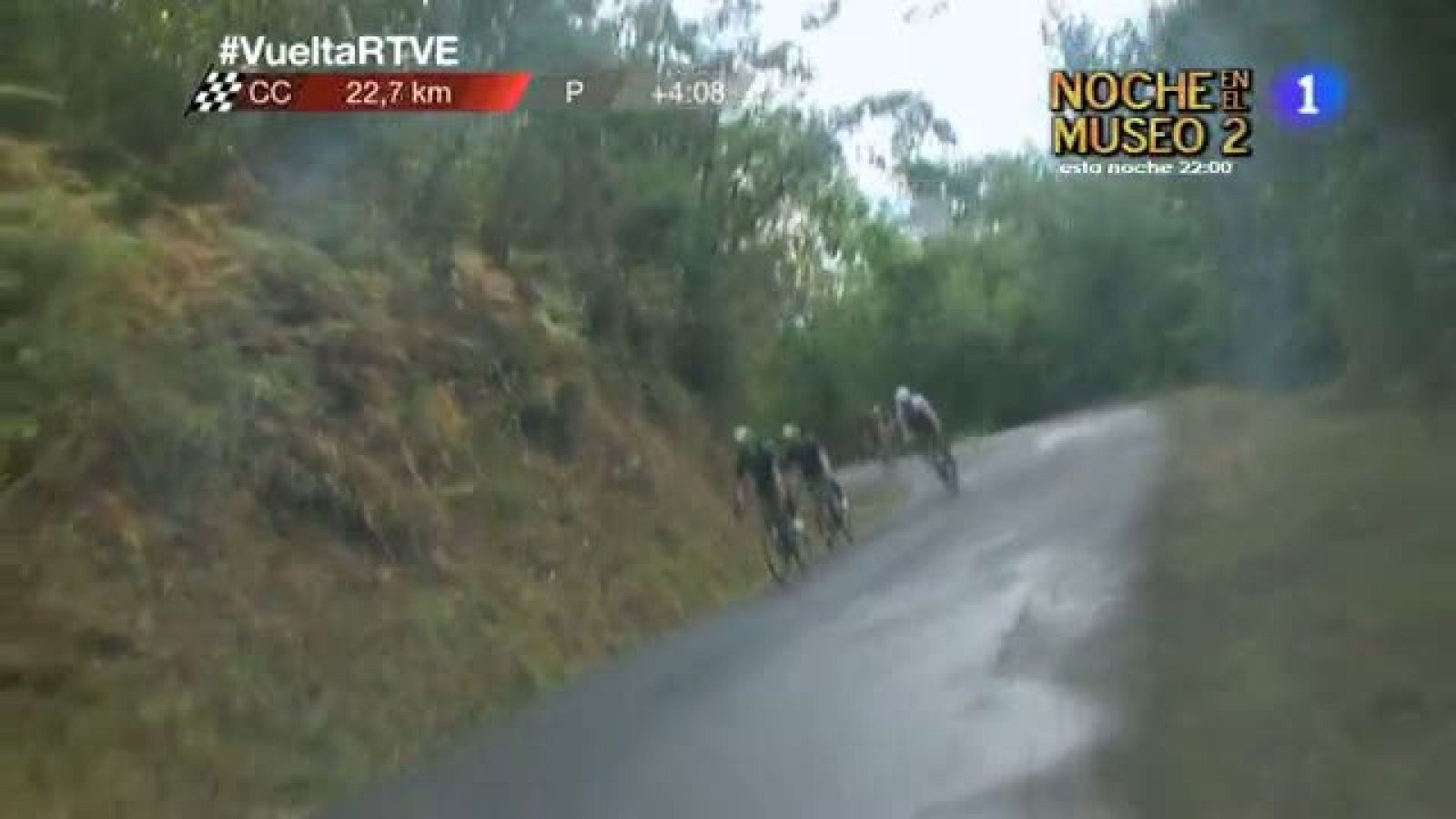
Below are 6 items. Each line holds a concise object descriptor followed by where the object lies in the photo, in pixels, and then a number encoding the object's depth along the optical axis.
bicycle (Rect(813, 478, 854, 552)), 19.03
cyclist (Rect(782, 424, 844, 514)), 19.02
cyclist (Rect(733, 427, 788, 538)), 17.23
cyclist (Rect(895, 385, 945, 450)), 22.62
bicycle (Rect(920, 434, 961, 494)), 22.61
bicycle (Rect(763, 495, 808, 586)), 17.22
